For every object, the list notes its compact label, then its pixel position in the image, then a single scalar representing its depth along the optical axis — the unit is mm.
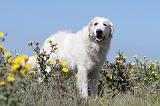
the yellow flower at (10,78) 4410
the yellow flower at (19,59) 4571
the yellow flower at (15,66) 4362
